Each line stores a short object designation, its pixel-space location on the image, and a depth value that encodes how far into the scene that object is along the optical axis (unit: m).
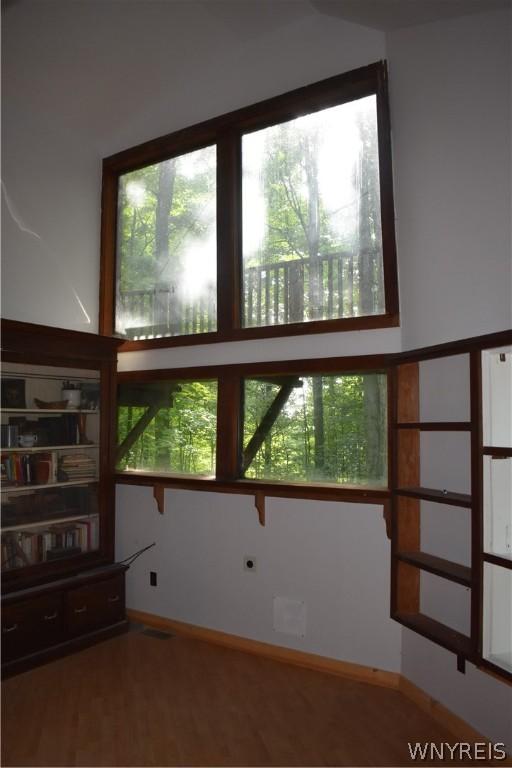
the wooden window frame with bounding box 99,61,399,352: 3.35
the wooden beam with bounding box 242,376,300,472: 3.79
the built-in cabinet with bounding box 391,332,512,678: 2.32
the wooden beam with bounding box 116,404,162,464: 4.41
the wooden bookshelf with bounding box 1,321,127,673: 3.55
